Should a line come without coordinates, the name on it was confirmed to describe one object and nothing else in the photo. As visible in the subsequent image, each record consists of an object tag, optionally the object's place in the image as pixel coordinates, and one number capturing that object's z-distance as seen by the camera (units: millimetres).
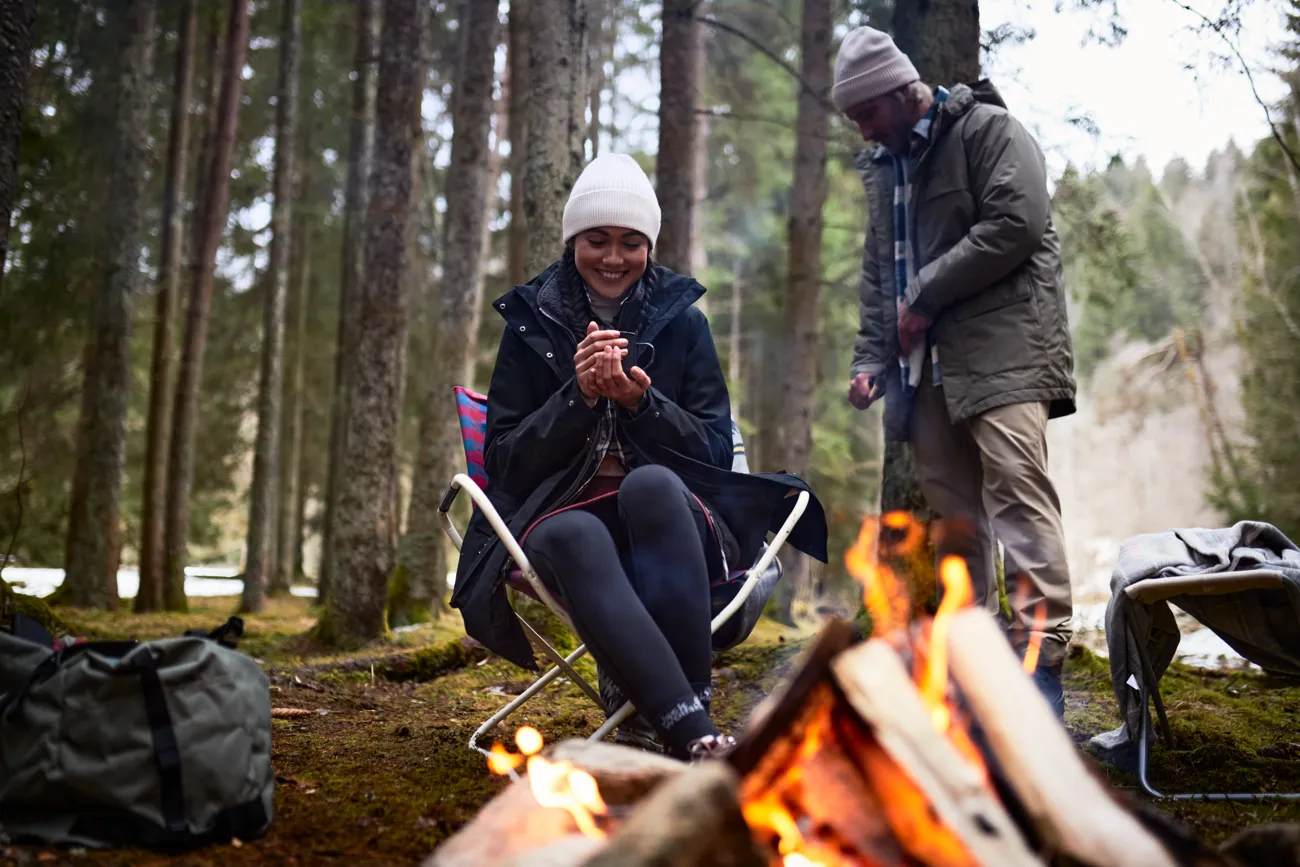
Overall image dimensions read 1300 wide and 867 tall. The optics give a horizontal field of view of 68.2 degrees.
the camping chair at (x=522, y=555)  2312
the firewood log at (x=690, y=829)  1088
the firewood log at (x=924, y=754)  1205
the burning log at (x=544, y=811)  1363
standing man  2910
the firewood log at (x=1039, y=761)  1165
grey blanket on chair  2479
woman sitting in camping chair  2070
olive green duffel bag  1757
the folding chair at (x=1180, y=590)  2307
